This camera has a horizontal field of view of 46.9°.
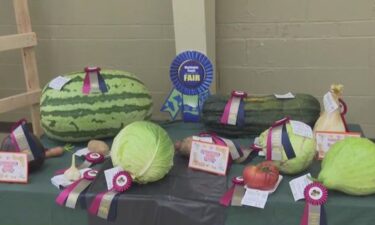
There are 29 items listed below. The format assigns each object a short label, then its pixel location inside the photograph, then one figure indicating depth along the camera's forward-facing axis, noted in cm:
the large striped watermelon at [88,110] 166
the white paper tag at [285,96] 175
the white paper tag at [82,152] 158
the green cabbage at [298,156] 132
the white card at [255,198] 121
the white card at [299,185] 122
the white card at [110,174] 131
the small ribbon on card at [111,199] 128
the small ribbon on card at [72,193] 130
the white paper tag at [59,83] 172
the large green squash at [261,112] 168
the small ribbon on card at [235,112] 170
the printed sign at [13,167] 139
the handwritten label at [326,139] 147
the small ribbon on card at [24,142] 143
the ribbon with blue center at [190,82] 188
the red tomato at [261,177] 123
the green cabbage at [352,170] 119
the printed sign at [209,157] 138
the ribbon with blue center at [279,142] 133
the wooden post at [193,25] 203
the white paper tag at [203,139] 142
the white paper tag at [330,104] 155
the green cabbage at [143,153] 128
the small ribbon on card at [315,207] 119
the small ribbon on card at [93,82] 170
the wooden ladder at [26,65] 208
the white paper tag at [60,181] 135
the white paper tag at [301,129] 135
